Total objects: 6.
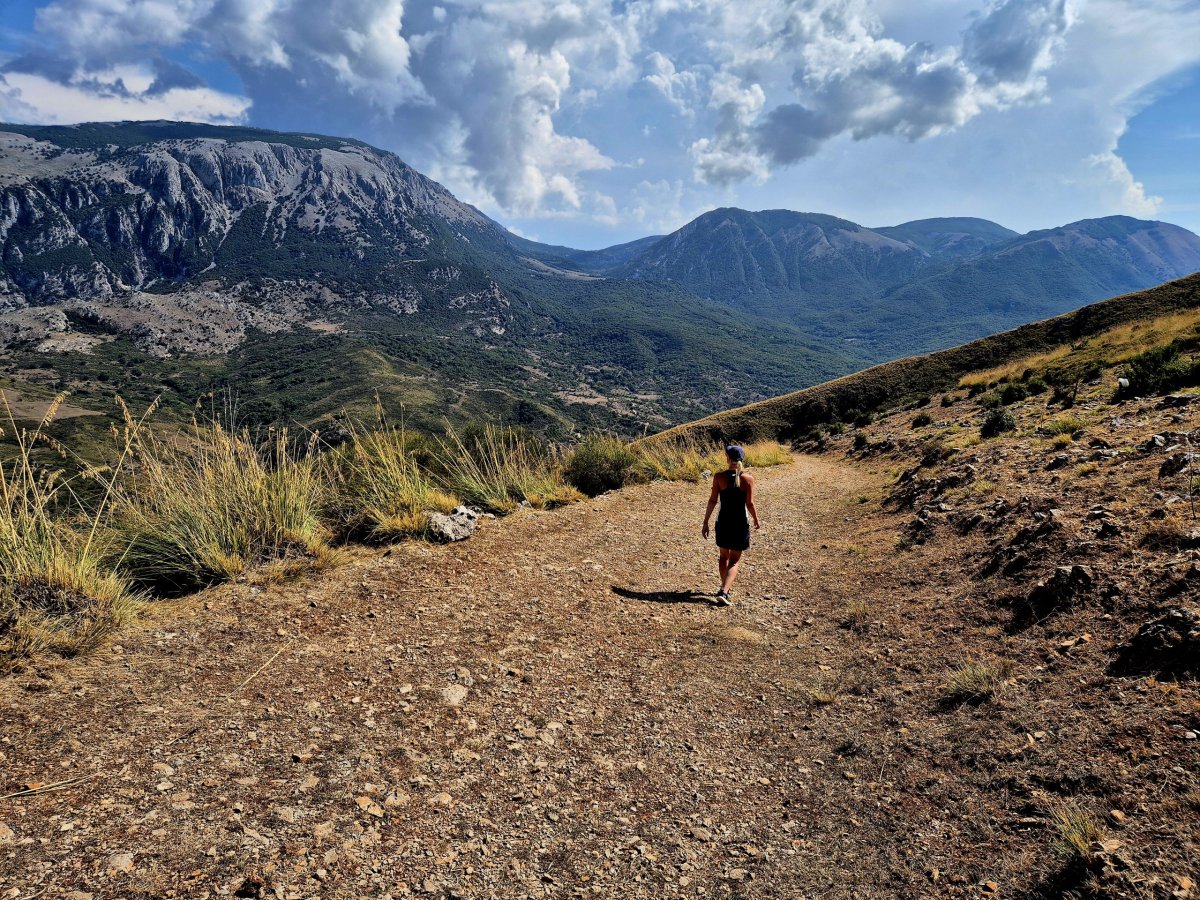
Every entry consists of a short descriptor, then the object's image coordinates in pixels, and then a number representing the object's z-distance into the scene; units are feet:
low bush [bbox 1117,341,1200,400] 32.58
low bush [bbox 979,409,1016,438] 39.20
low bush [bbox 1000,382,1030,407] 54.70
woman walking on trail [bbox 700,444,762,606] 20.65
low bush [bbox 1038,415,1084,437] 31.01
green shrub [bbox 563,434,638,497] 35.94
